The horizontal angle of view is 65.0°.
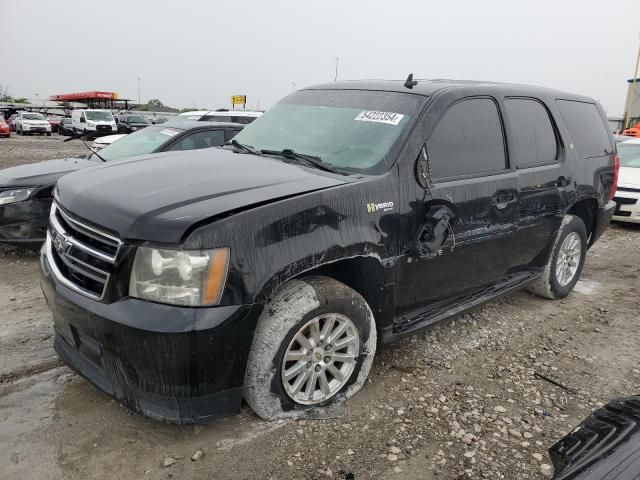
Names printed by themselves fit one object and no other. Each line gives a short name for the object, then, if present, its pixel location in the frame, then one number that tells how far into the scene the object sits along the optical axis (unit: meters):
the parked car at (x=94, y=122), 27.79
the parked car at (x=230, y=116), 15.43
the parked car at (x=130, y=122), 29.77
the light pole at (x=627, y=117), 36.16
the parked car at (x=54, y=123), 33.84
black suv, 2.19
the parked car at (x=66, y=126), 31.27
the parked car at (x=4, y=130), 26.07
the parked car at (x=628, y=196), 8.13
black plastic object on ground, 1.52
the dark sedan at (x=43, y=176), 4.87
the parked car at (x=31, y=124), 29.28
